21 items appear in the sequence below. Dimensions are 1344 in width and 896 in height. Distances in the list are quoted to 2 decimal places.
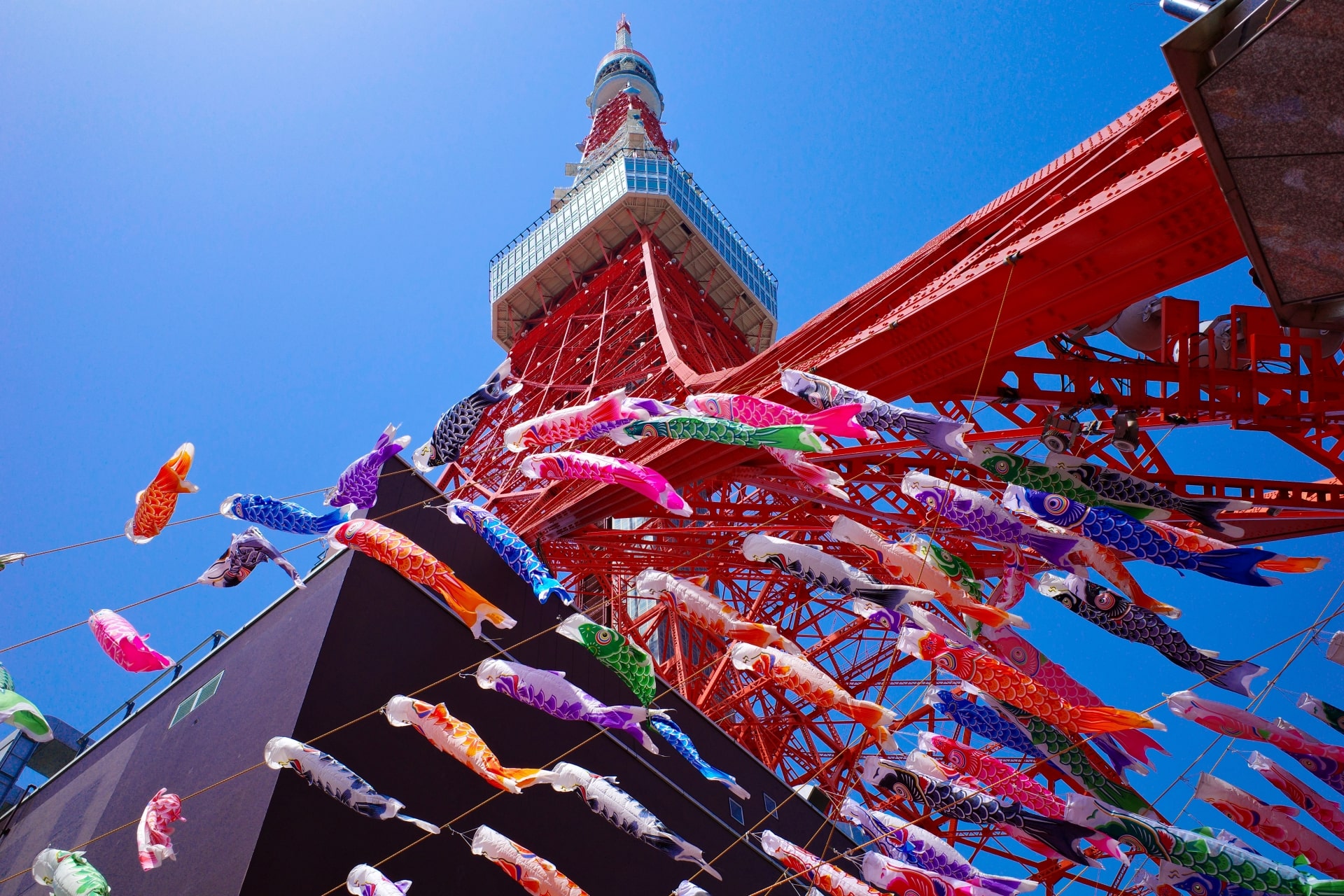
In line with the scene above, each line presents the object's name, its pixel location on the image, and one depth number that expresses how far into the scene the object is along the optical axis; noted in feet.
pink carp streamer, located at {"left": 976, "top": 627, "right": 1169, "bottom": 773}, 30.45
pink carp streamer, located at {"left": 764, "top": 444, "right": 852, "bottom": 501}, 30.94
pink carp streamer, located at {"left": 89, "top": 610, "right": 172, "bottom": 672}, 29.66
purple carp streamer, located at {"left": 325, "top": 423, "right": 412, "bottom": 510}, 34.40
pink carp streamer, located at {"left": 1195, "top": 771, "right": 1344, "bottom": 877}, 34.47
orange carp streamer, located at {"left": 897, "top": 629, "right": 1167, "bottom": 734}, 28.53
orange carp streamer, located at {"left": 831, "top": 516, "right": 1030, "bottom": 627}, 31.89
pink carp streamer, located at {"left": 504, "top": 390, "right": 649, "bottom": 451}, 31.91
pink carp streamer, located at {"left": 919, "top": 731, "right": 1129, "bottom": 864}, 32.83
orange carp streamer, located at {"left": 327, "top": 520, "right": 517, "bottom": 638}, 31.60
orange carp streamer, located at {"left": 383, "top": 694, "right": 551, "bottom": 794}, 29.60
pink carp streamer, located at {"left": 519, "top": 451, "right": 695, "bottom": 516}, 31.30
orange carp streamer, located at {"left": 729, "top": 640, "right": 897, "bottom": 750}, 33.35
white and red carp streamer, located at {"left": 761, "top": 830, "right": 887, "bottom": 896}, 35.37
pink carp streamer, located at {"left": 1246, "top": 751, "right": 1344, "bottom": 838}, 35.53
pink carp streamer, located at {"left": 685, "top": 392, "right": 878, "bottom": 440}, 27.99
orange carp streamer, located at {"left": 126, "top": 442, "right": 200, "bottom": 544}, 30.35
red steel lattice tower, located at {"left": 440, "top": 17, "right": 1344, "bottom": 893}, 26.03
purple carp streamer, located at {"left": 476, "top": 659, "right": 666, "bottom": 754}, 31.32
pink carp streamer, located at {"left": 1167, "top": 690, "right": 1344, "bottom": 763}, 32.42
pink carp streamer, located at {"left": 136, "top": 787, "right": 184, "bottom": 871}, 29.04
